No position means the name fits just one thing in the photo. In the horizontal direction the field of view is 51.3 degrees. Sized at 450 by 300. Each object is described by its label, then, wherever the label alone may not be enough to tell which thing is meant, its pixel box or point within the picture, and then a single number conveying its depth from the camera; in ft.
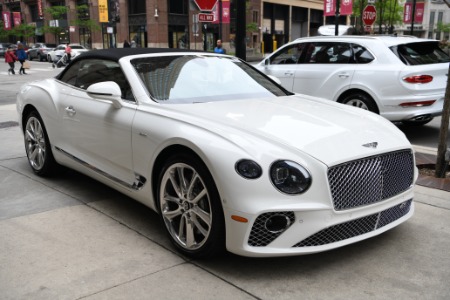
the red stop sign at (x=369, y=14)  55.11
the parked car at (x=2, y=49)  165.56
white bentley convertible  9.91
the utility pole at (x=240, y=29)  26.76
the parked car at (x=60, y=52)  117.63
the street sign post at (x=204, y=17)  32.48
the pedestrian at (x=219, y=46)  67.21
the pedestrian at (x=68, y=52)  106.96
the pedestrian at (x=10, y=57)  80.43
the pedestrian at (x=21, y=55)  83.51
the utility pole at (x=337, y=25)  54.49
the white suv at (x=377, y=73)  24.31
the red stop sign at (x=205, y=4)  31.17
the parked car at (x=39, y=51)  141.15
